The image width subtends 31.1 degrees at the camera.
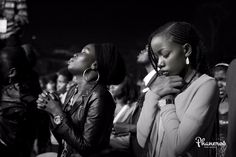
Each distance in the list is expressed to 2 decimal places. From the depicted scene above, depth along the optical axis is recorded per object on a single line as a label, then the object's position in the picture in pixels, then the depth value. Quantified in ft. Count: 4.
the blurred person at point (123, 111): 11.44
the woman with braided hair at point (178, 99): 6.69
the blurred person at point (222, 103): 11.64
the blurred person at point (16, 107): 10.69
